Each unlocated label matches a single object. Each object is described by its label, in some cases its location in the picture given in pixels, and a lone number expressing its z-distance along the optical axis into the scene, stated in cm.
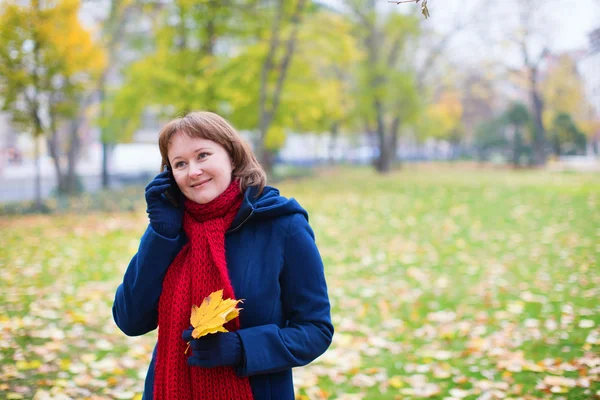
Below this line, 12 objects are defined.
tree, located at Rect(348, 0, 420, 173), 2534
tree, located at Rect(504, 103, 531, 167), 3481
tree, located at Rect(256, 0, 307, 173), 1494
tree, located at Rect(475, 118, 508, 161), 3775
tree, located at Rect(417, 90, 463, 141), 4413
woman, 180
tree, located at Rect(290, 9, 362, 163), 1680
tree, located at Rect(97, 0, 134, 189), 1823
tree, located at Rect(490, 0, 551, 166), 2978
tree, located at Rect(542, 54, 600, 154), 3881
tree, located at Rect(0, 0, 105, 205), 1368
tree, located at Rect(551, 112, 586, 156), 3728
